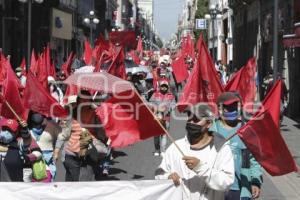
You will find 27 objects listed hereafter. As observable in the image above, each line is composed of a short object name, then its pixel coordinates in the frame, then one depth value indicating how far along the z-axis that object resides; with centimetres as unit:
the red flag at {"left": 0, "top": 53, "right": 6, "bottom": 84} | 1405
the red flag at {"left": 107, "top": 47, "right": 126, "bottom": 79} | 1477
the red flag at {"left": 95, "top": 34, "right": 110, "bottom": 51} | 2510
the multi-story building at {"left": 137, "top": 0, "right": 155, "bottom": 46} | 17488
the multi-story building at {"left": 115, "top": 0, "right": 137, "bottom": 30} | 11459
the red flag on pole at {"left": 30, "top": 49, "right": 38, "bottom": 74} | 1774
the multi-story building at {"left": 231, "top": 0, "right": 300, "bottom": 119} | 2425
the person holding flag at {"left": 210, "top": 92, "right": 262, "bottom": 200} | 602
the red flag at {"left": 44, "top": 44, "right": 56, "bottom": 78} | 1719
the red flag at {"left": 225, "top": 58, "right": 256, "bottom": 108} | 960
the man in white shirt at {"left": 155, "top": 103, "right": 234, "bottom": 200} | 511
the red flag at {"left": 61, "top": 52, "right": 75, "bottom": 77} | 2025
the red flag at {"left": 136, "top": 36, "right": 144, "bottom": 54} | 4664
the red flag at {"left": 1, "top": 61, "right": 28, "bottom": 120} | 894
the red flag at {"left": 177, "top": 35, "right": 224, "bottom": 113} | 914
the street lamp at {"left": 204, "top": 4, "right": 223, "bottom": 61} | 4224
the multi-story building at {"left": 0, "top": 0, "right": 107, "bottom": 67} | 3647
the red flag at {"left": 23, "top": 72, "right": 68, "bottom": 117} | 917
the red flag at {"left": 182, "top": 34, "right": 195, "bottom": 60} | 4003
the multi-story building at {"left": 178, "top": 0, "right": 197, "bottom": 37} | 14242
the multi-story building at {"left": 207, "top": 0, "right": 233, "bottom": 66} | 5588
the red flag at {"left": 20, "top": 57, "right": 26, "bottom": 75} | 1911
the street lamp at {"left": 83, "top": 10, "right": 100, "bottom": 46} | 5509
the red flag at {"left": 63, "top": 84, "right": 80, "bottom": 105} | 1340
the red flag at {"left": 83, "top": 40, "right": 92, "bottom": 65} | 2454
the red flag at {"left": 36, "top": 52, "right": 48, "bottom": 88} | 1522
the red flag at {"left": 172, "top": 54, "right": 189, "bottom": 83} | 2539
